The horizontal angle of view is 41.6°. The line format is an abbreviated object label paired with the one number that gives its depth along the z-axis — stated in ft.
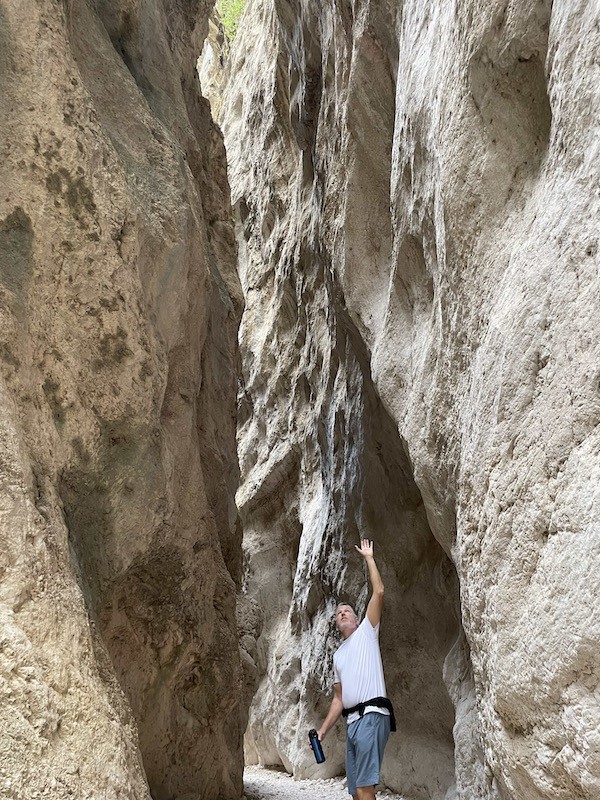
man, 15.10
